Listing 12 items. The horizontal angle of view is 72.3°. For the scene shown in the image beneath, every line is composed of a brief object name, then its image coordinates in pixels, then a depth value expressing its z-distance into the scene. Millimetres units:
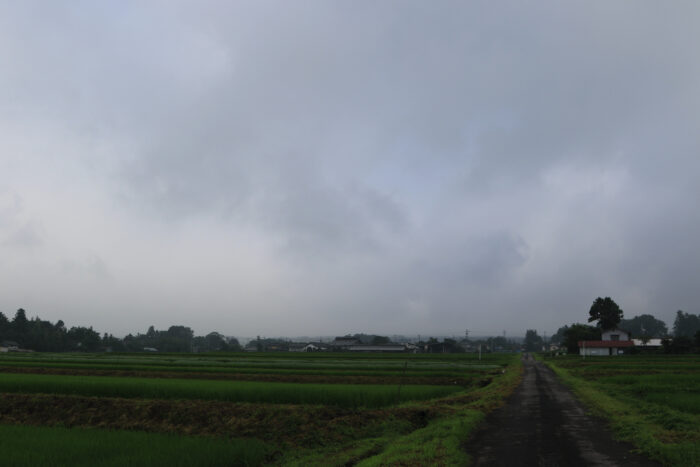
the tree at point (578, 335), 109612
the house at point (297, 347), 186125
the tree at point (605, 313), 117750
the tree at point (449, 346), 159500
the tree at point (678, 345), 88750
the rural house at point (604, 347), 95688
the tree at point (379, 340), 184800
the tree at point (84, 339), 143750
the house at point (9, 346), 123862
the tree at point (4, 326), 139500
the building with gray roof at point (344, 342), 163800
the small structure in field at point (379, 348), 151000
